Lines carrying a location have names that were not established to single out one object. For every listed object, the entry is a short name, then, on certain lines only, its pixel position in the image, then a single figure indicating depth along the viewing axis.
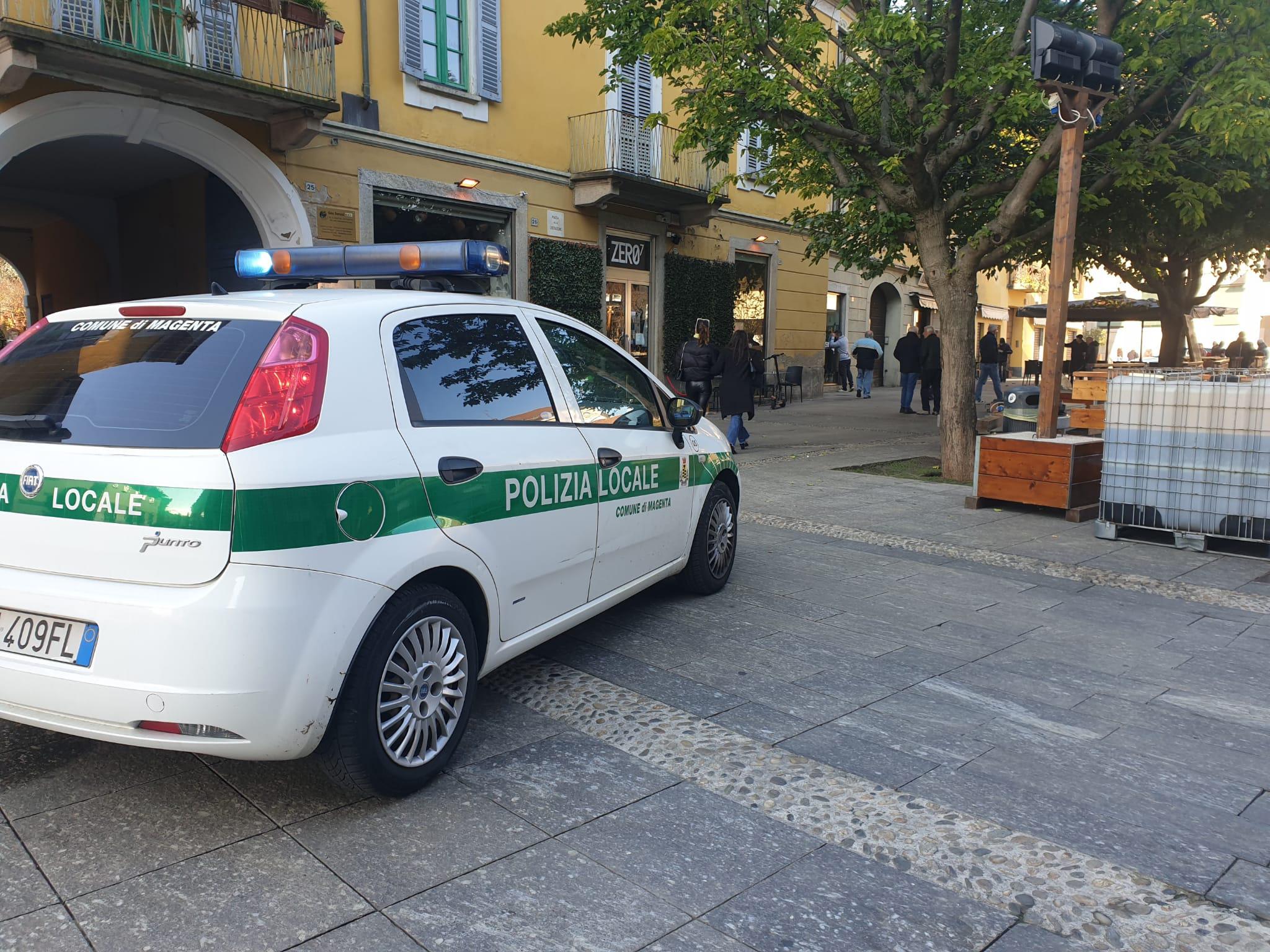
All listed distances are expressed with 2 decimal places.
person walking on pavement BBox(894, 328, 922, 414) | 18.91
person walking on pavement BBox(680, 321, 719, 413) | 12.91
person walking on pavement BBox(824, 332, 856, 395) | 25.19
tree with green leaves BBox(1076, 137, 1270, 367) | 10.32
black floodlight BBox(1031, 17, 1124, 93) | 7.03
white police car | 2.53
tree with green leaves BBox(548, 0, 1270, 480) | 8.35
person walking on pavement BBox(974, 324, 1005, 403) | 20.39
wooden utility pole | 7.72
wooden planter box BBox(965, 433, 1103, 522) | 7.88
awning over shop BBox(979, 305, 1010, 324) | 40.81
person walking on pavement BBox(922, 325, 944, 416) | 18.59
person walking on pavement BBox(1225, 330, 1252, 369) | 22.48
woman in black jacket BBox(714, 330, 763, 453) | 12.25
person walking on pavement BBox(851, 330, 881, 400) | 22.95
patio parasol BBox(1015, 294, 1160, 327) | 18.88
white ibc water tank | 6.41
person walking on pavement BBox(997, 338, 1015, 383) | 28.46
